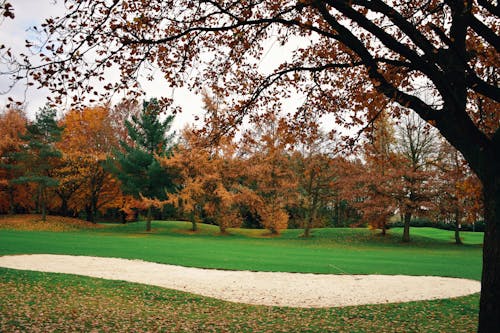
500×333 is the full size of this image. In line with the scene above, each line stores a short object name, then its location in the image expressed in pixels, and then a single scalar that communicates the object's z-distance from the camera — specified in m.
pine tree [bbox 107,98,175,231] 36.66
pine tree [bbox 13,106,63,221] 36.97
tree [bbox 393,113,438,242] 29.67
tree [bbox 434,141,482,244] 29.39
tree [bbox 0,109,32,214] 38.00
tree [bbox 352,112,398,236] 29.97
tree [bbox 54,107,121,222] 38.81
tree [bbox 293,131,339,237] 33.28
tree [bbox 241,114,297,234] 35.03
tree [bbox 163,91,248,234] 35.09
